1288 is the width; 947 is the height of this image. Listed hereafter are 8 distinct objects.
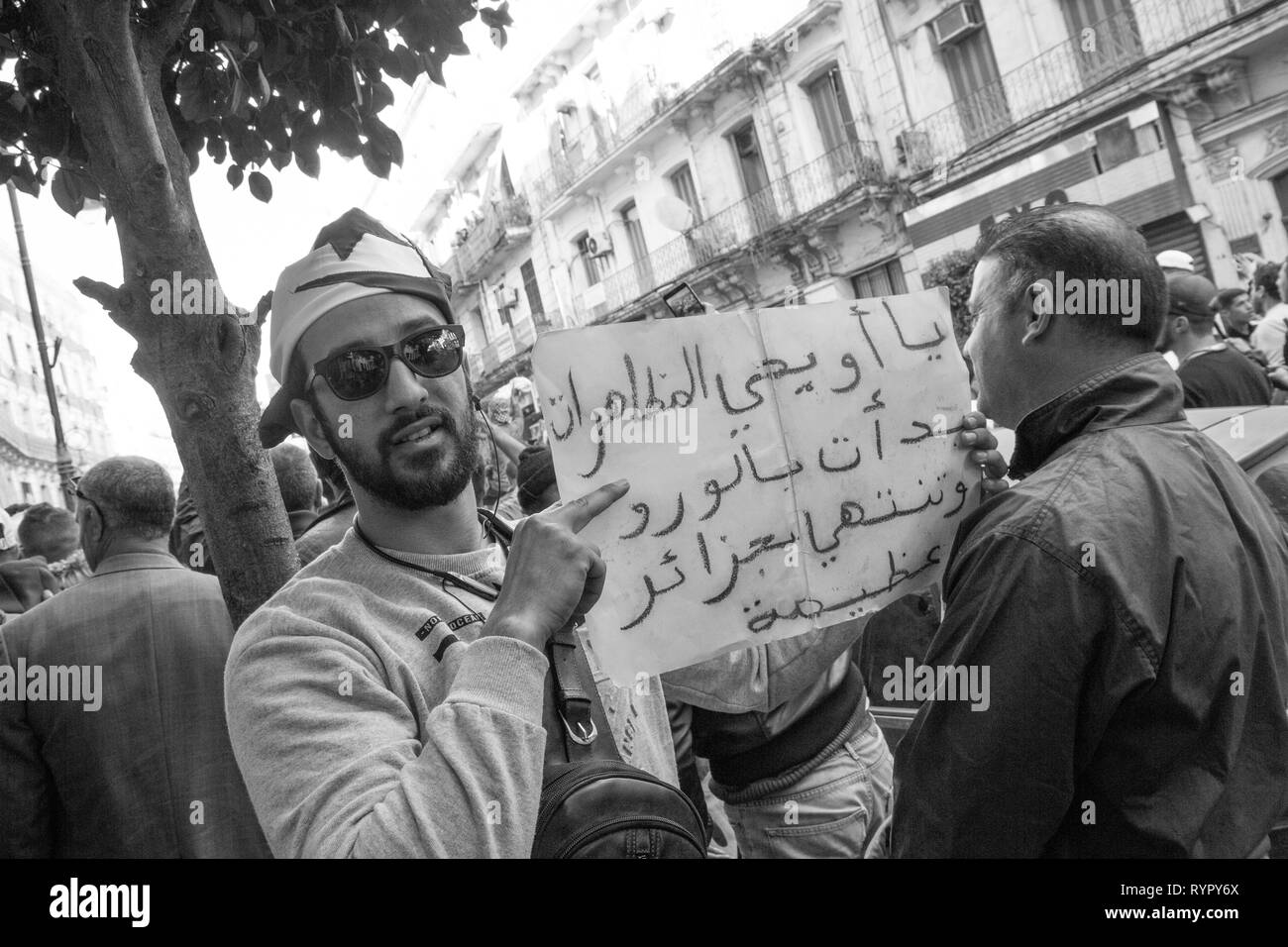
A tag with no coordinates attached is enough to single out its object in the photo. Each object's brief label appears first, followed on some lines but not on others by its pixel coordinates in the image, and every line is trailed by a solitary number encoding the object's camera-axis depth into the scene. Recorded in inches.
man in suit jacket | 102.0
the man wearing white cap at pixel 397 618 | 45.3
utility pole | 358.6
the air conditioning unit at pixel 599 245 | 1009.5
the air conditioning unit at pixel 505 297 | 1229.7
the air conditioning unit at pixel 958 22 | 602.9
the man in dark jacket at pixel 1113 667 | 53.5
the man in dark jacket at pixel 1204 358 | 147.7
